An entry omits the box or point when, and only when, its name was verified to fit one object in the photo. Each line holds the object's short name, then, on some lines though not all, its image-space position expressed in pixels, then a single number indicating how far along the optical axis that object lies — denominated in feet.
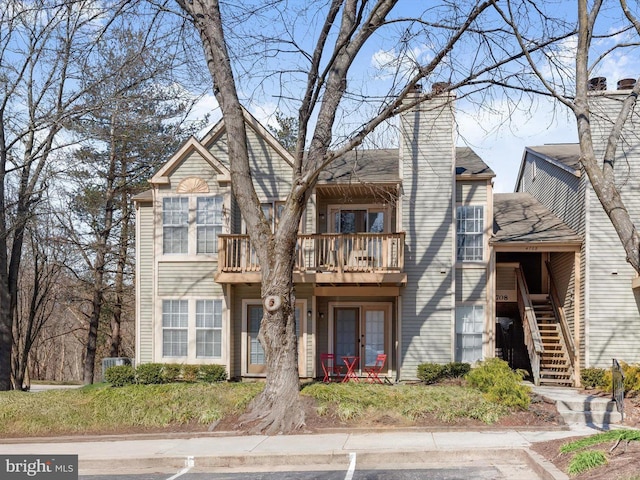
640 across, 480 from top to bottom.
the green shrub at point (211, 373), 59.16
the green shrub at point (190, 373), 59.36
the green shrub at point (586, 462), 25.07
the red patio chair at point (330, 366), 61.83
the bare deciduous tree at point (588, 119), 27.86
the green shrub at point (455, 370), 57.11
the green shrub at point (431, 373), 57.16
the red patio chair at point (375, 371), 58.95
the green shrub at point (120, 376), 57.93
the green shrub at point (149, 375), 59.00
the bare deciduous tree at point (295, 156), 40.57
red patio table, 56.49
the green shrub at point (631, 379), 48.42
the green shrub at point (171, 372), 59.41
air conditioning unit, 73.20
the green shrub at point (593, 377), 54.29
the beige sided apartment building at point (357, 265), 59.41
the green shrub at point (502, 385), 41.83
